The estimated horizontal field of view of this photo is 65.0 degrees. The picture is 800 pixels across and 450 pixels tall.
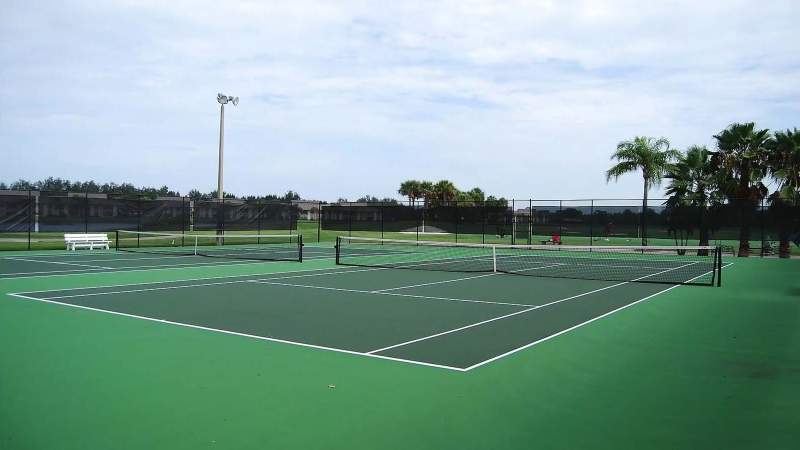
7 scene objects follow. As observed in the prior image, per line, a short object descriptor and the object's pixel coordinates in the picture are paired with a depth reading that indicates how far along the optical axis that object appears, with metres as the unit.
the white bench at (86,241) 23.41
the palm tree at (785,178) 24.05
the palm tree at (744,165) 25.20
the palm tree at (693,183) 26.20
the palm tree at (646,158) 30.05
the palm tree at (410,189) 68.06
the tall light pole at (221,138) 29.68
